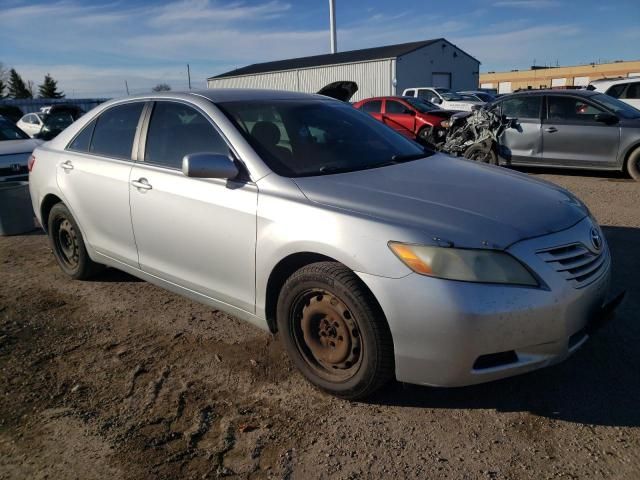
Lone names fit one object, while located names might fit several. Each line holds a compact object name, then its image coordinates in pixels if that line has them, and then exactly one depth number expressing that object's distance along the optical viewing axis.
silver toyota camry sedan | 2.36
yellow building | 59.44
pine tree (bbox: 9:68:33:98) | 57.88
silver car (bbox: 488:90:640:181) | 8.48
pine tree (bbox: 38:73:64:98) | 59.91
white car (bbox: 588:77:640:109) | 12.31
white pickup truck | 20.66
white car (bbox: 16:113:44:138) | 20.77
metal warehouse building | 34.31
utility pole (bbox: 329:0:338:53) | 30.30
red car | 13.14
